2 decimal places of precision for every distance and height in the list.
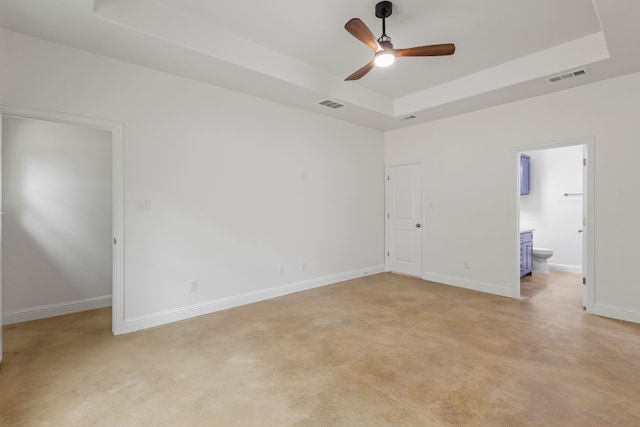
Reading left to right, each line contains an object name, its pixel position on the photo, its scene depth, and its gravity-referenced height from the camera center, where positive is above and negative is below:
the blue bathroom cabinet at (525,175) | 6.04 +0.74
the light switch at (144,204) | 3.25 +0.05
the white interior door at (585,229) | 3.73 -0.22
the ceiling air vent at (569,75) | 3.34 +1.56
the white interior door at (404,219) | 5.53 -0.16
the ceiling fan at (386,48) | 2.59 +1.45
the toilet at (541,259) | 5.61 -0.93
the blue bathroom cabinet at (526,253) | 5.12 -0.74
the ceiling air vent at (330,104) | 4.32 +1.56
